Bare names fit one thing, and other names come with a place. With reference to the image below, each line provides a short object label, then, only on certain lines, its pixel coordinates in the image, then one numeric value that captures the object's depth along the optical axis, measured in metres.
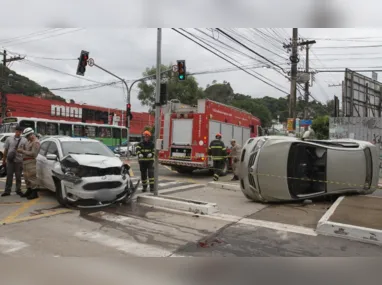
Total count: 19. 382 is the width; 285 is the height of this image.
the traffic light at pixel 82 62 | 17.03
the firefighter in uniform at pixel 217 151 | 13.39
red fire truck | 14.01
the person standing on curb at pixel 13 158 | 8.68
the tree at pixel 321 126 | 29.84
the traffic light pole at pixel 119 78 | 19.02
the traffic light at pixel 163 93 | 8.16
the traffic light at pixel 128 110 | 24.92
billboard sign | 18.47
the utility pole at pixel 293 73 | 20.88
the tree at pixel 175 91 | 43.25
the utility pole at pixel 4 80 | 28.67
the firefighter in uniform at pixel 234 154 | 13.17
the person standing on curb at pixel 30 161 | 8.62
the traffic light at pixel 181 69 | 14.37
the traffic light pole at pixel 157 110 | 8.16
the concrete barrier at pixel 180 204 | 7.10
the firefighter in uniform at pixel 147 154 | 9.48
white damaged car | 7.19
